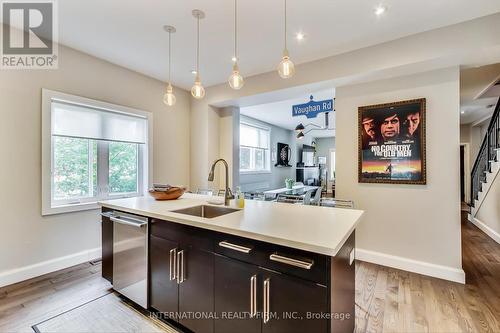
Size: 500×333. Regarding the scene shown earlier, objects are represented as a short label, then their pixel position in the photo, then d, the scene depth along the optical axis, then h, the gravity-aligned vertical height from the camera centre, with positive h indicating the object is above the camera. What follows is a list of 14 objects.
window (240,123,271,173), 6.58 +0.55
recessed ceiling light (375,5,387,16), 2.13 +1.50
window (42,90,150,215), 2.81 +0.21
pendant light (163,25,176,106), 2.52 +0.81
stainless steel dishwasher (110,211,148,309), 1.96 -0.82
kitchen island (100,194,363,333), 1.19 -0.65
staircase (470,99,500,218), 4.12 +0.02
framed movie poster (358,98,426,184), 2.78 +0.30
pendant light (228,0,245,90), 2.05 +0.80
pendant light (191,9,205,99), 2.27 +0.85
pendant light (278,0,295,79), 1.87 +0.83
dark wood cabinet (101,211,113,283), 2.28 -0.85
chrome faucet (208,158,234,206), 2.27 -0.30
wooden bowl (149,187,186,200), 2.51 -0.31
